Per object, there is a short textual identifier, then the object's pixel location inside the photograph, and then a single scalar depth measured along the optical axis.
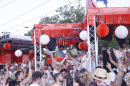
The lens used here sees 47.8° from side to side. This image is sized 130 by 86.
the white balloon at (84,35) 6.07
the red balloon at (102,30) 5.28
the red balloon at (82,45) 7.70
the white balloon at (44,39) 6.65
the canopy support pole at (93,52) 5.53
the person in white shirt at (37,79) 3.02
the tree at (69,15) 15.95
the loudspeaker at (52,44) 8.47
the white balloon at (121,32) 5.42
